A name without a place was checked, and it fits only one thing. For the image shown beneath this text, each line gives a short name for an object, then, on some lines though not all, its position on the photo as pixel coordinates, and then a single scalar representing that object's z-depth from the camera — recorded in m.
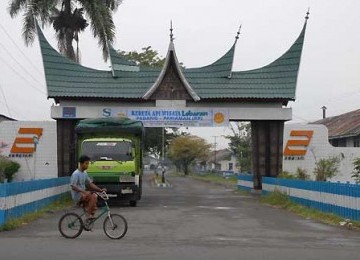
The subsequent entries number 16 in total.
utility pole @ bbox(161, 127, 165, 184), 66.75
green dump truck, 24.20
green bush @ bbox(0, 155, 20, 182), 33.00
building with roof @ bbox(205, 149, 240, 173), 120.74
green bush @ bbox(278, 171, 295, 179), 30.43
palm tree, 38.69
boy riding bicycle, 14.04
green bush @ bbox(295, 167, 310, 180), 31.76
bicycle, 13.84
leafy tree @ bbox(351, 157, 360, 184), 24.41
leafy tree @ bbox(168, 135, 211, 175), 91.56
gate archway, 31.38
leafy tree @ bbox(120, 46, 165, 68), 62.72
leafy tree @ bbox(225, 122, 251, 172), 69.50
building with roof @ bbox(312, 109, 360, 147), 48.66
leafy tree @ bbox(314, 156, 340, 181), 30.67
